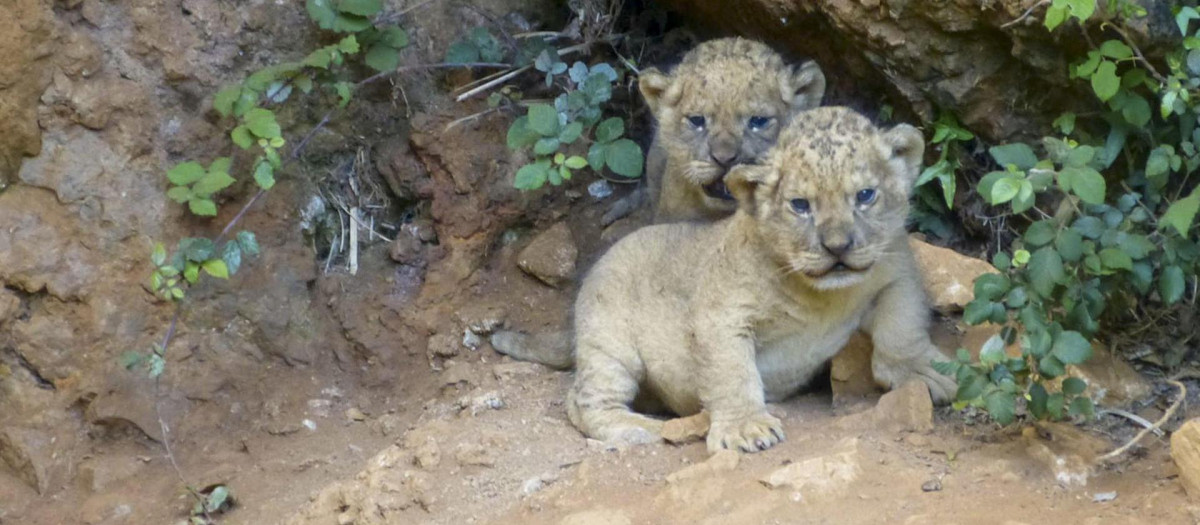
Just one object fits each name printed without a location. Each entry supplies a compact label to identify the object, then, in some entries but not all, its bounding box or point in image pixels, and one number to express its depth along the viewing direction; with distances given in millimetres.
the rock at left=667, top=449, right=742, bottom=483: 11805
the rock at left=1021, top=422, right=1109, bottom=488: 10844
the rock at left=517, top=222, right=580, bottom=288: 16937
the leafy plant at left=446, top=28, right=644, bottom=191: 15008
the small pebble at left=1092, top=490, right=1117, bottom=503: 10477
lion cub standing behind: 15516
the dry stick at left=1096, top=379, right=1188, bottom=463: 10617
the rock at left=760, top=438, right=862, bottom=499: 11070
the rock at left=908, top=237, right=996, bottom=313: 14141
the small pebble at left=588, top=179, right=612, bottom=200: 17828
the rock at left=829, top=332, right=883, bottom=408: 13695
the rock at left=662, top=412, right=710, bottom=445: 13187
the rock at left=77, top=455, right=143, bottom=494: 14914
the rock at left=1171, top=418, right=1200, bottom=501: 10062
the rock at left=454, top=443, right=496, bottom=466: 13266
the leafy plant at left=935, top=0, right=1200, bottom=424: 10570
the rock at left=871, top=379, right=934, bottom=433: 12164
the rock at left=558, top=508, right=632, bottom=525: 11383
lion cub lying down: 12562
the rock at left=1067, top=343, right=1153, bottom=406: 12091
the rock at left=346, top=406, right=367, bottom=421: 15789
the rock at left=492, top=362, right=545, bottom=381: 15570
